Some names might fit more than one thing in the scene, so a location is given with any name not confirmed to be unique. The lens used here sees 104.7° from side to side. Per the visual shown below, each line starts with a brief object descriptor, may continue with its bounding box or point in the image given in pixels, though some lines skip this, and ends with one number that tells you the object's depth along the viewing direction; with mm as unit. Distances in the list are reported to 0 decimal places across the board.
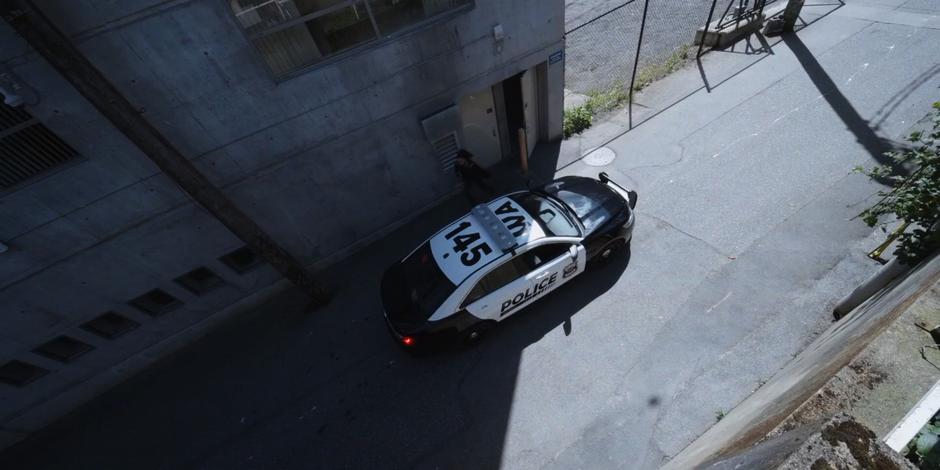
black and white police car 5441
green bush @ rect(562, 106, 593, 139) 9884
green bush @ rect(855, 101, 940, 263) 3842
